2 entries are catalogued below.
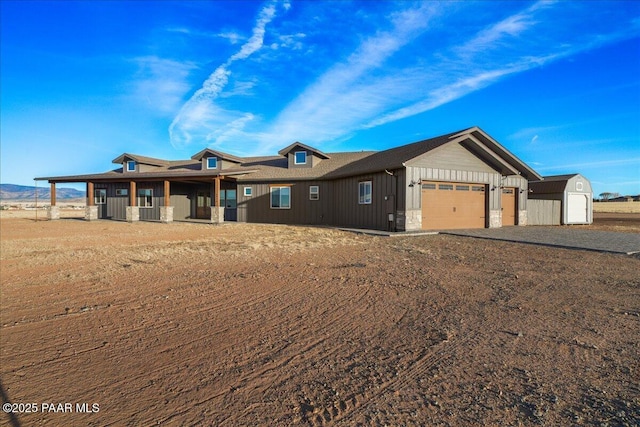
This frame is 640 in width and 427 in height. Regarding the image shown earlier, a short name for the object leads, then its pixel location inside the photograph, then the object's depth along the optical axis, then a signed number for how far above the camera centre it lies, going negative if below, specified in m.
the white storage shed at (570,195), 24.25 +0.96
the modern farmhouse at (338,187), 16.66 +1.33
